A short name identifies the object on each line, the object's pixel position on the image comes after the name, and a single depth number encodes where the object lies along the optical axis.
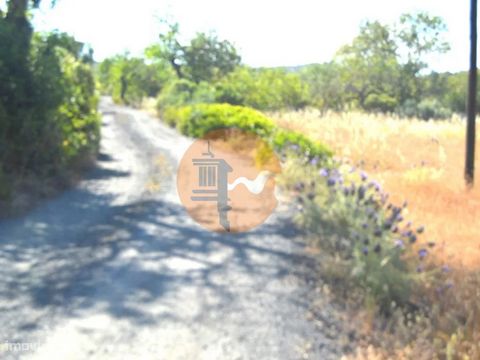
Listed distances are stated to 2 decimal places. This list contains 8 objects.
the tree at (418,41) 48.16
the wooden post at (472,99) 11.19
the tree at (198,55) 46.91
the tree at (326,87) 44.19
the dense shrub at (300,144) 11.21
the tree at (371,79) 42.84
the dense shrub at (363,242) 4.68
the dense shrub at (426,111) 34.81
